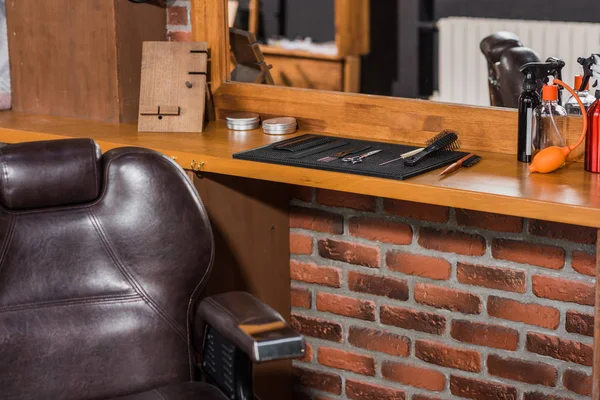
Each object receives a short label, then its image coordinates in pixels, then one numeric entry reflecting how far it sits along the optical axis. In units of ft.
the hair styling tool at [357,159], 8.49
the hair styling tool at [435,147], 8.30
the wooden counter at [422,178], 7.32
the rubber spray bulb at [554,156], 8.02
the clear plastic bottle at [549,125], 8.34
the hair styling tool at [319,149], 8.70
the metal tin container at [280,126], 9.66
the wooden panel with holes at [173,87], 9.89
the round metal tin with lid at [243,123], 9.91
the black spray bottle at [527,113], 8.25
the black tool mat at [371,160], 8.11
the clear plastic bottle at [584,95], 8.37
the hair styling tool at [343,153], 8.56
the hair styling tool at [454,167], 8.14
